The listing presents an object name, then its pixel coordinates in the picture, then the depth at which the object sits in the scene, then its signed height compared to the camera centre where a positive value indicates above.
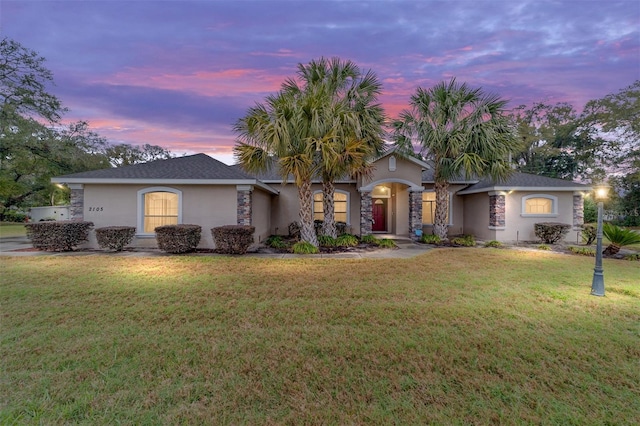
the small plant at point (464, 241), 12.45 -1.17
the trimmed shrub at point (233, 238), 9.77 -0.80
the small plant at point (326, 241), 11.56 -1.08
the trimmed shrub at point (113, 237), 9.97 -0.79
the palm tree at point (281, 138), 9.59 +2.79
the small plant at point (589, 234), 12.20 -0.79
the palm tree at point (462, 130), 12.06 +3.90
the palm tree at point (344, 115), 9.98 +4.00
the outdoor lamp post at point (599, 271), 5.51 -1.13
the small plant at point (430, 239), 12.89 -1.09
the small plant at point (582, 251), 10.25 -1.32
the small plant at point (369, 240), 12.28 -1.09
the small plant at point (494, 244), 12.23 -1.26
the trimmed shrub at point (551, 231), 12.75 -0.69
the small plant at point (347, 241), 11.65 -1.09
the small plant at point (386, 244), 11.83 -1.22
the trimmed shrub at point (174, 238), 9.79 -0.81
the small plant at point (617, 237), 9.55 -0.74
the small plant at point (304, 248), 10.27 -1.23
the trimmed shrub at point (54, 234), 9.89 -0.69
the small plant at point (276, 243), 11.40 -1.19
